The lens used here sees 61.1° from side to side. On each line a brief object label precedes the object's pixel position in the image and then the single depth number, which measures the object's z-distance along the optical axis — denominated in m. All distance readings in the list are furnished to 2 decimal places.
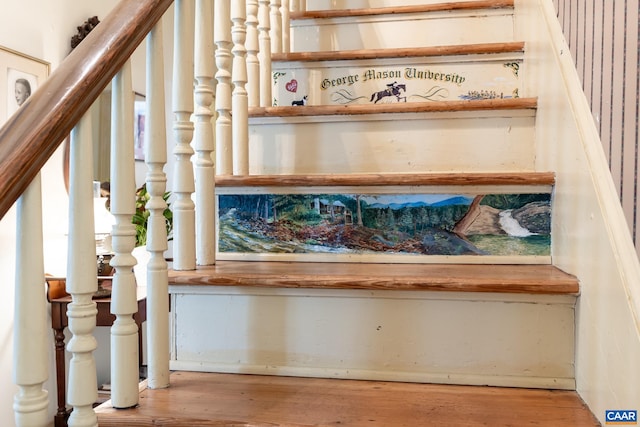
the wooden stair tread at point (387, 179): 1.25
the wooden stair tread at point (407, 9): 1.89
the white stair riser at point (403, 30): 1.92
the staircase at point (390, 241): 1.07
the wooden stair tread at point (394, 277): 1.03
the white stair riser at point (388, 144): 1.48
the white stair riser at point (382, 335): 1.06
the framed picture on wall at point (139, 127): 3.62
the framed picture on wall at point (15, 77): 2.43
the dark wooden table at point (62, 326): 2.57
